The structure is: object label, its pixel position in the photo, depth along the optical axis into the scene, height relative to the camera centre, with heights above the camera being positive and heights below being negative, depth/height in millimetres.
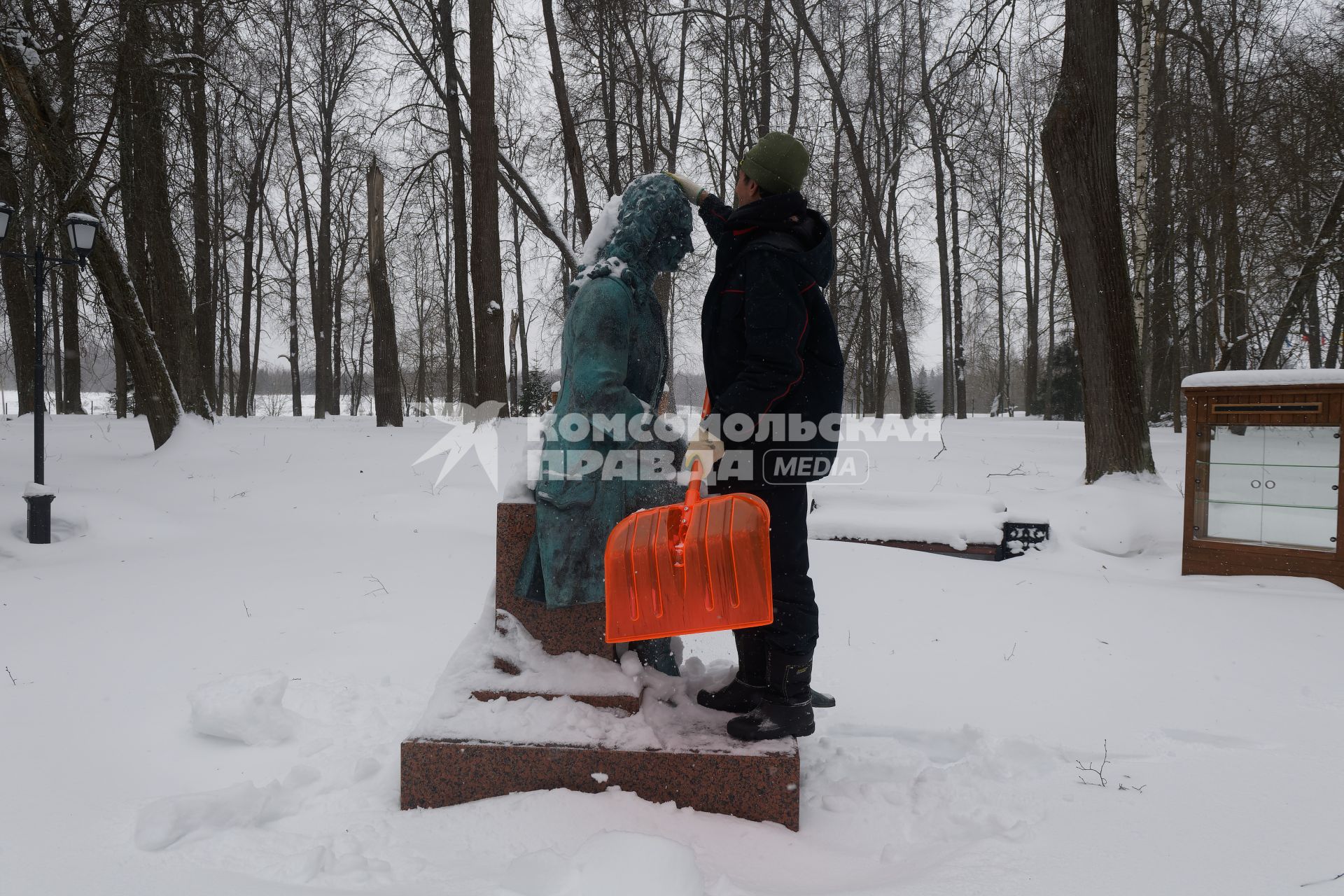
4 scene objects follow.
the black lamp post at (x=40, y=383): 6129 +326
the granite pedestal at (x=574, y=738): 2461 -1023
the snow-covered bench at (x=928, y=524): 6137 -830
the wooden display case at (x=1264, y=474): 5281 -378
